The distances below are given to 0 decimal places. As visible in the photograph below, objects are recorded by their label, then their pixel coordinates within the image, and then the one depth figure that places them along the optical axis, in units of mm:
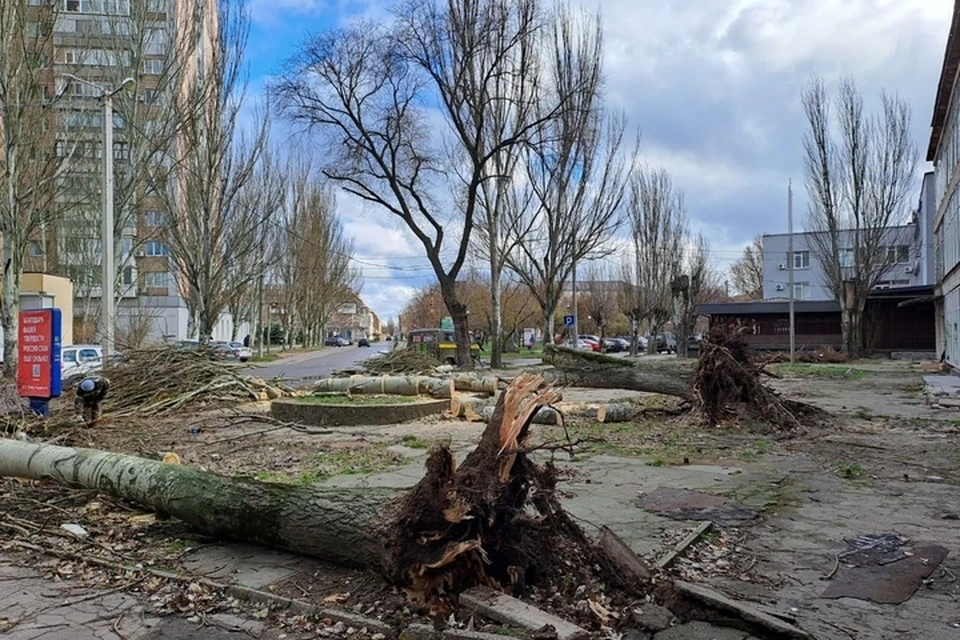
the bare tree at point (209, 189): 28141
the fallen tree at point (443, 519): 4055
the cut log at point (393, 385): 15359
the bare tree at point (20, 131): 18734
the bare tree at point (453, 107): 25328
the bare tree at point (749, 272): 71106
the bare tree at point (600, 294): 61653
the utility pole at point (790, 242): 32594
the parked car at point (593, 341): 52531
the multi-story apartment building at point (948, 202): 23406
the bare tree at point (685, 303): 41125
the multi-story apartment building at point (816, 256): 38719
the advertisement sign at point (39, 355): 11930
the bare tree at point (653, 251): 43781
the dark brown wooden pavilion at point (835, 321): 36625
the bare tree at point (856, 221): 34781
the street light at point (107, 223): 16339
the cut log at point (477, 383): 16219
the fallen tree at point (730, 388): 11773
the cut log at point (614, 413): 12953
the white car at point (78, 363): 16297
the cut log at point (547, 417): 12148
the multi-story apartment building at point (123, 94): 24453
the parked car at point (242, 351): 40738
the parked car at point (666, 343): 55594
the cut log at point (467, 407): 13820
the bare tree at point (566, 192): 29531
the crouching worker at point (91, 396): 11391
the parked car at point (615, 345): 55916
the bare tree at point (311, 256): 47594
